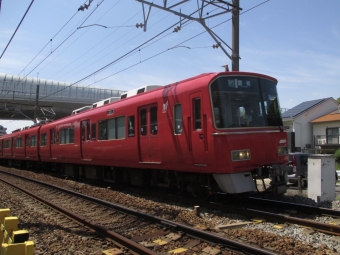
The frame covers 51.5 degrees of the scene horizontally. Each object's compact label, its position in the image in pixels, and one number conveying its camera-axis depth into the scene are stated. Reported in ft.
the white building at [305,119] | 97.76
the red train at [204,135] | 25.27
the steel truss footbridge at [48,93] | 120.47
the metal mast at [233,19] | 37.52
